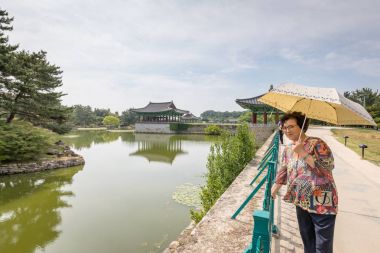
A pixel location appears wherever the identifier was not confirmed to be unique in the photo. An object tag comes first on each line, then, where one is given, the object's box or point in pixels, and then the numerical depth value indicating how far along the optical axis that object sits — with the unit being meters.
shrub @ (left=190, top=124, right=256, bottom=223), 7.50
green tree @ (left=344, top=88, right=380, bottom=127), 32.34
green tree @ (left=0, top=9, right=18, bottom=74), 13.43
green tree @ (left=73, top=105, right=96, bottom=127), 62.84
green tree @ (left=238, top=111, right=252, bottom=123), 53.81
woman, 2.14
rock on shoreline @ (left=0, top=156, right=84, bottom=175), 12.79
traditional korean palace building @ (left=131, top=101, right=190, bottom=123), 50.03
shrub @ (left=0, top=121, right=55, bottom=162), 12.51
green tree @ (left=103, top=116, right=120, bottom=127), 61.94
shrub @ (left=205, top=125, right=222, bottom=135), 44.78
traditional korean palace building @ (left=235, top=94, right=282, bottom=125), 23.67
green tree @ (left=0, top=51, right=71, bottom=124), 14.31
